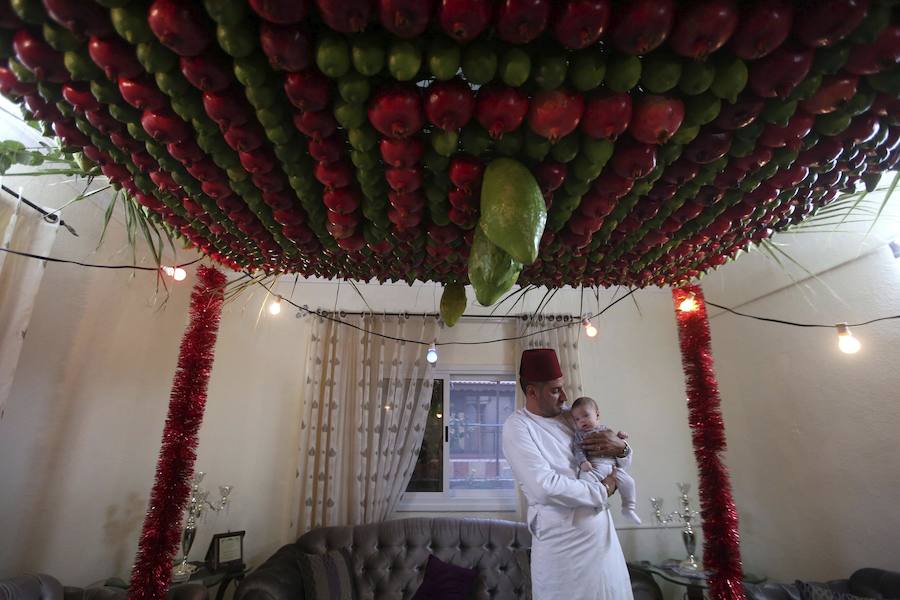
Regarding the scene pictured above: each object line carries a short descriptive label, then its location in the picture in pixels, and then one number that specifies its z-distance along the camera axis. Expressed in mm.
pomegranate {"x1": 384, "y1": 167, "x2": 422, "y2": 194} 673
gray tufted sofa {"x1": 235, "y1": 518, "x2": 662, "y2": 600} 3014
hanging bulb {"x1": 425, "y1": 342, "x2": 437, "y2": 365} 3356
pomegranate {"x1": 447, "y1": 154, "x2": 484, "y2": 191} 667
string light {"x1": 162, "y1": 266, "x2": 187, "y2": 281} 1725
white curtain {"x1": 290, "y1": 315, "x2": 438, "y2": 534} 3467
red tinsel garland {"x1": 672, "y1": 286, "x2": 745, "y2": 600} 2102
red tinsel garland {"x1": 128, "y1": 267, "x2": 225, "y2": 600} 1876
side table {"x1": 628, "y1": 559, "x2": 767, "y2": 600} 2727
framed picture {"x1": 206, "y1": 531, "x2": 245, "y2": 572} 2792
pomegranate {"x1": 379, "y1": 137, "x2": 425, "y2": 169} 629
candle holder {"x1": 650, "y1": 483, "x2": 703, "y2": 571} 3051
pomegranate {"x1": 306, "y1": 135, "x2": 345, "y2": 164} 644
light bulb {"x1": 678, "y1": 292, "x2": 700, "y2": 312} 2373
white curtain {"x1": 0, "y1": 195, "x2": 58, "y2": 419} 1804
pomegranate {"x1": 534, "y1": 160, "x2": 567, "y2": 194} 672
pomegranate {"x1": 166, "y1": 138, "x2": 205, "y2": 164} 654
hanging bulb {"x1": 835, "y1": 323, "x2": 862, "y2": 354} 2199
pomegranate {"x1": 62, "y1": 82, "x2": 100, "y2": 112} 586
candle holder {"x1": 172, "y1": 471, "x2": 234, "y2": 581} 2546
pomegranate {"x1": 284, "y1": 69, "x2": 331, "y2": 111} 540
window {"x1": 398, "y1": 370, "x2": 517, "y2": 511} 3684
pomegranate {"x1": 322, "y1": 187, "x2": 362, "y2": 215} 745
